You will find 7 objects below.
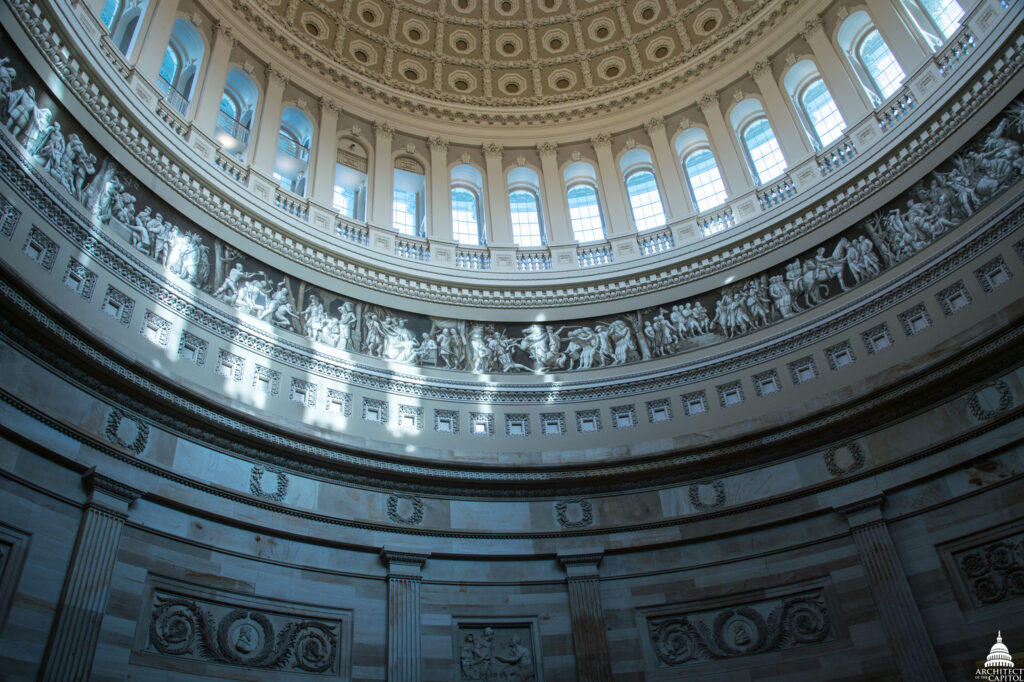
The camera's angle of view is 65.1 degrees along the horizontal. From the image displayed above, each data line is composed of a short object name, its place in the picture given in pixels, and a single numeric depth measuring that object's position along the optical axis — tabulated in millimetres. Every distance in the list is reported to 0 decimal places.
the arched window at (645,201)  23641
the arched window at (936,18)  19078
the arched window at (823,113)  21516
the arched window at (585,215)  23906
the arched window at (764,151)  22406
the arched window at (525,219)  23989
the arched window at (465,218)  23783
